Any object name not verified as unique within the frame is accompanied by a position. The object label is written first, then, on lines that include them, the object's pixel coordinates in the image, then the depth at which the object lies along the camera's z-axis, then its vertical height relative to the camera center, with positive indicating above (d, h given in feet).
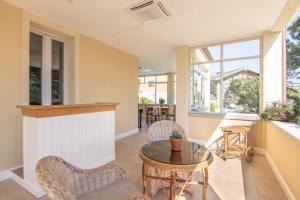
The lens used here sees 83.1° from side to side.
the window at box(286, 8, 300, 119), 9.94 +2.24
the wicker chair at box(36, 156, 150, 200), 3.79 -2.36
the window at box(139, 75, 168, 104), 35.76 +2.18
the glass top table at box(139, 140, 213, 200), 4.98 -1.91
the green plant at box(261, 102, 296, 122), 10.10 -0.84
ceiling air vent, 9.30 +5.21
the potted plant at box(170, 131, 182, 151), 6.05 -1.54
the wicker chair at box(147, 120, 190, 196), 7.24 -1.73
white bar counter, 7.15 -1.79
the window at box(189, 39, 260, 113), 13.93 +1.98
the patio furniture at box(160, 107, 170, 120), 26.29 -1.87
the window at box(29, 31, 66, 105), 11.51 +2.09
